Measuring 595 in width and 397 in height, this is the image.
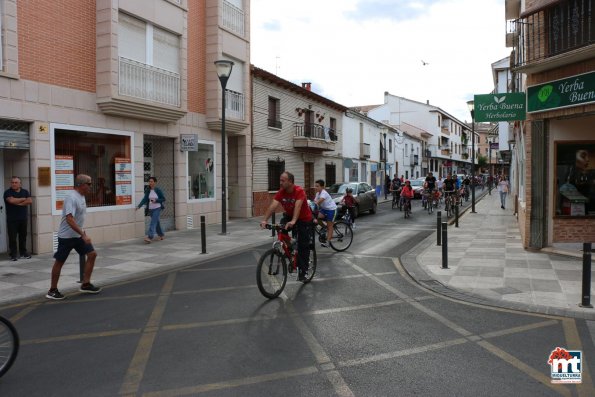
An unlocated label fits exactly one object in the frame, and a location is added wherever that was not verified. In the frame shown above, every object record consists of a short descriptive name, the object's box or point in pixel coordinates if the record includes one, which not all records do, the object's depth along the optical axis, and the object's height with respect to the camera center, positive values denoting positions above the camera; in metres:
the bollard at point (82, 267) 7.49 -1.25
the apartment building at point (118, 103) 10.43 +2.30
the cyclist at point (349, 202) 13.86 -0.42
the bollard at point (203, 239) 10.34 -1.13
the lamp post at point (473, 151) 20.39 +1.56
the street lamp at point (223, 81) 13.26 +3.10
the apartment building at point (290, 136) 20.12 +2.60
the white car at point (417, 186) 32.44 +0.12
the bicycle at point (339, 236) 10.80 -1.12
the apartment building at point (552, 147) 9.68 +0.87
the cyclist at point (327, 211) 10.67 -0.52
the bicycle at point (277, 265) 6.49 -1.11
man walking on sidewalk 6.54 -0.60
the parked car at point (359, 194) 19.54 -0.28
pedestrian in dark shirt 9.67 -0.42
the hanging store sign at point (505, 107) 10.68 +1.83
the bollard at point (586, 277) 6.02 -1.17
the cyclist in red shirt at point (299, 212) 6.97 -0.37
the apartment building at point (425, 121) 57.00 +8.56
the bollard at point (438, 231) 11.25 -1.05
